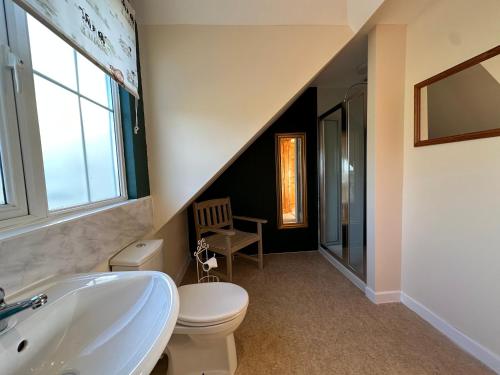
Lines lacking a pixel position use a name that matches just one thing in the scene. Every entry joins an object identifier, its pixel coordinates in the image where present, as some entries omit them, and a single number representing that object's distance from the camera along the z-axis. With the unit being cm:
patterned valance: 76
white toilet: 109
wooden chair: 217
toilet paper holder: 142
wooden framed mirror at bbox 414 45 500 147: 115
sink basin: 52
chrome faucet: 50
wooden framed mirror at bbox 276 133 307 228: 286
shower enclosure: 205
